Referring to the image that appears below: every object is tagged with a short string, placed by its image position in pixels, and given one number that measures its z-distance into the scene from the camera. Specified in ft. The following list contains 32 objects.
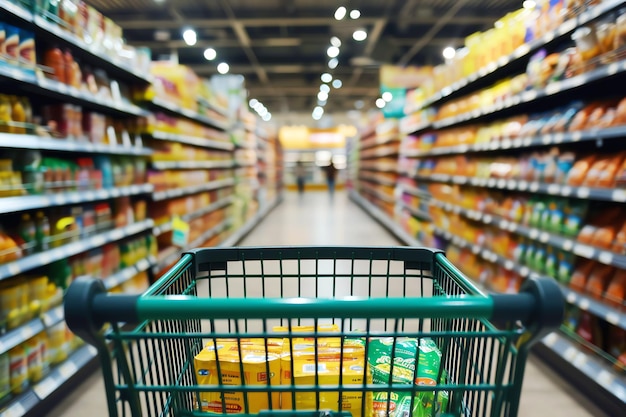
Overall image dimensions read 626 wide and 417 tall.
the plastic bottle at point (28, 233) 6.42
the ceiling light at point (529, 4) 9.76
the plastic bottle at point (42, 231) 6.70
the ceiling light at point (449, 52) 31.42
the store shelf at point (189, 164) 11.47
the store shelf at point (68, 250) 5.83
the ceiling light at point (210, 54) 32.45
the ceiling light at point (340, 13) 22.69
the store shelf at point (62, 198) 5.75
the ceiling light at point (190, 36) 25.95
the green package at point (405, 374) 3.09
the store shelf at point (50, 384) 5.64
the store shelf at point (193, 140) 11.43
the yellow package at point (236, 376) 2.85
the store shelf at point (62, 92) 5.74
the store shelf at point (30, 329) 5.66
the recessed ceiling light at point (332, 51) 30.36
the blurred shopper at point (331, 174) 52.88
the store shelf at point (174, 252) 11.30
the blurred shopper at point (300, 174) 53.57
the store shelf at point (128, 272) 8.77
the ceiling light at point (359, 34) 26.76
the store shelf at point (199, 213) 11.64
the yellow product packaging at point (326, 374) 2.71
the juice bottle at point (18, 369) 5.98
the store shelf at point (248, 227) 18.89
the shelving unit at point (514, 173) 6.63
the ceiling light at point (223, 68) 36.90
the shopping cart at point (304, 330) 2.04
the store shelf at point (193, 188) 11.45
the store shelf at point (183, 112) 11.13
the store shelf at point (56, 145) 5.69
